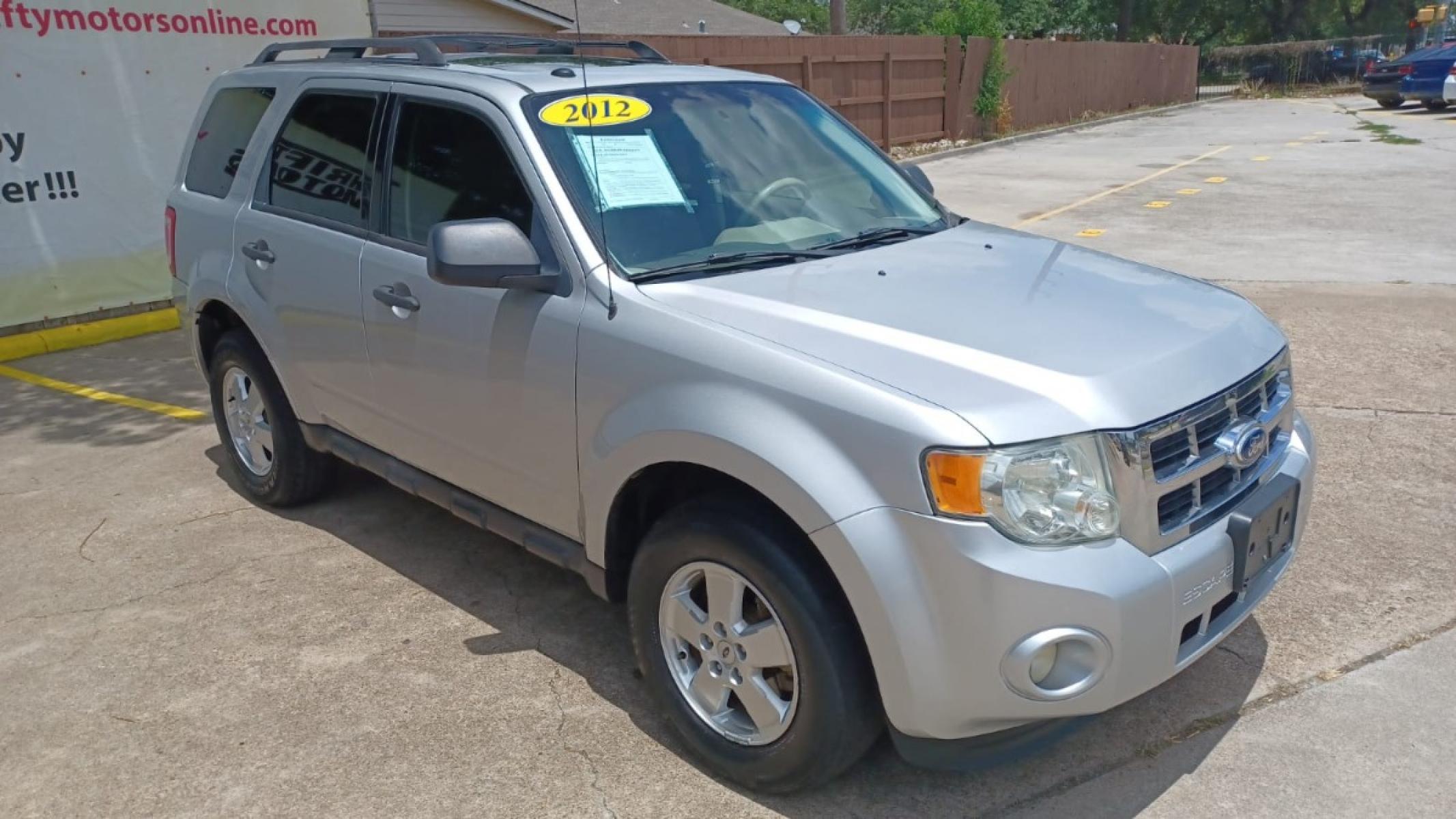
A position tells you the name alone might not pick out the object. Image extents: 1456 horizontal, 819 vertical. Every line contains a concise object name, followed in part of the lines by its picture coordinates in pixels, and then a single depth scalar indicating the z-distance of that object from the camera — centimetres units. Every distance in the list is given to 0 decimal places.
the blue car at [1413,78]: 2662
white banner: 842
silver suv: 258
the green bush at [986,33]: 2353
